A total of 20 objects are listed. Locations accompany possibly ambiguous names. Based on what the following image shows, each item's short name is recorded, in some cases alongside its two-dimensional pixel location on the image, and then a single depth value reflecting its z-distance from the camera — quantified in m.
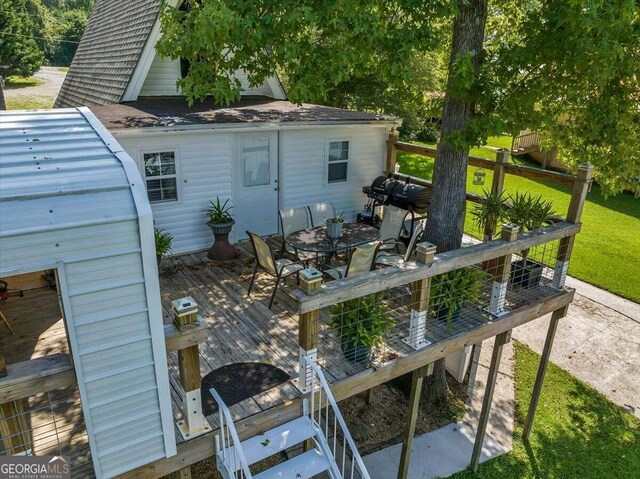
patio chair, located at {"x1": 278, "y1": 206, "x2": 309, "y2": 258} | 8.01
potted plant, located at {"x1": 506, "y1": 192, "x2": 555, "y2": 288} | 6.89
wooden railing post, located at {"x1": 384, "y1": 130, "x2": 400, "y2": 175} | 10.41
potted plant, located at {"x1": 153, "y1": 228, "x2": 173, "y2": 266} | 7.37
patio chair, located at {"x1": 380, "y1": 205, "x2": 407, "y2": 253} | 7.77
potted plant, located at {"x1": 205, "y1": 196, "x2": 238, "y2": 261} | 8.19
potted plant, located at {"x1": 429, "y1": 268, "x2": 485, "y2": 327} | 5.81
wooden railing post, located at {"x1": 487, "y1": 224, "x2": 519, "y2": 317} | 5.62
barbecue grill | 8.99
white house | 8.04
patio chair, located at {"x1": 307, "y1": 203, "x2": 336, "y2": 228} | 8.59
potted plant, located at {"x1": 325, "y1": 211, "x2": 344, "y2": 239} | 7.03
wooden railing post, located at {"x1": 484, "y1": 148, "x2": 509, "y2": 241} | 7.73
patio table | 6.92
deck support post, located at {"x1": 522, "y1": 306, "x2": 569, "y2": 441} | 7.23
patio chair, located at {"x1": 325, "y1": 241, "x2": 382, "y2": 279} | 6.04
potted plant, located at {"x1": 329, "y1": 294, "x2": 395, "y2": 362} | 4.94
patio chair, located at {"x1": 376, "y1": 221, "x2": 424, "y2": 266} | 6.92
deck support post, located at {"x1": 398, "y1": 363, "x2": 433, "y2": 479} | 5.70
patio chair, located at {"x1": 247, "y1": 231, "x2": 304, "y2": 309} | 6.46
